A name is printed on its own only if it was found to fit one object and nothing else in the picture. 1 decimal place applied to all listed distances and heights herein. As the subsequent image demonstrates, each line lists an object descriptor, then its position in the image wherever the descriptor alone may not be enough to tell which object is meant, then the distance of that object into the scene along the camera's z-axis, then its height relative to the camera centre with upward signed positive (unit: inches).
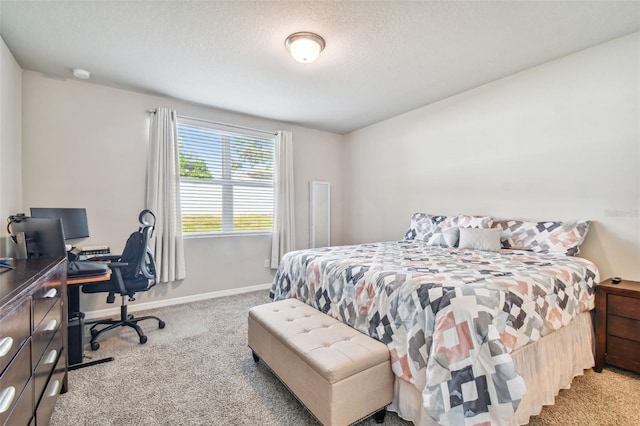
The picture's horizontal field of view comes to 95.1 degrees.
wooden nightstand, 79.8 -32.9
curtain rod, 138.4 +47.0
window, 150.6 +17.6
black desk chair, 102.0 -24.0
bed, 50.3 -23.0
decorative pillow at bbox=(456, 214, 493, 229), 119.9 -5.2
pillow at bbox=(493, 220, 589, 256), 97.1 -9.5
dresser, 38.5 -21.3
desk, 83.9 -29.9
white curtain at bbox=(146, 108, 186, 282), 137.1 +8.1
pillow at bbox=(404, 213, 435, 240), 137.9 -8.8
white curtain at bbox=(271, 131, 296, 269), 173.9 +6.7
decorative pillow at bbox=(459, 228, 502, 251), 107.8 -11.3
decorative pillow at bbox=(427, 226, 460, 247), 120.0 -11.9
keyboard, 83.7 -17.1
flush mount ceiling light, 90.7 +52.1
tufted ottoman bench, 55.6 -32.7
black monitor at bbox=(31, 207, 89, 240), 107.3 -2.6
